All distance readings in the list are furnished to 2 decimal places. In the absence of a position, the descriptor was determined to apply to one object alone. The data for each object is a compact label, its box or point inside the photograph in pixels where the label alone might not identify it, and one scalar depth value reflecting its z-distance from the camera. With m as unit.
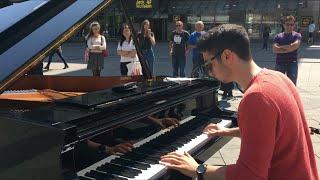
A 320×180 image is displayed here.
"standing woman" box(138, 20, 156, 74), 7.16
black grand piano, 1.68
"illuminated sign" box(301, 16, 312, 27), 21.82
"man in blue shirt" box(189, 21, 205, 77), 7.46
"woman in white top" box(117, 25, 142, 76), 5.67
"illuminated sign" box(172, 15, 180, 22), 23.84
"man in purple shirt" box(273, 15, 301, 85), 5.72
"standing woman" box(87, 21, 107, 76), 6.47
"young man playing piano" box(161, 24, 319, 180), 1.35
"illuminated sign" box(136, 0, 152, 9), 23.26
